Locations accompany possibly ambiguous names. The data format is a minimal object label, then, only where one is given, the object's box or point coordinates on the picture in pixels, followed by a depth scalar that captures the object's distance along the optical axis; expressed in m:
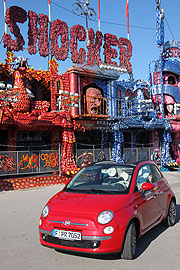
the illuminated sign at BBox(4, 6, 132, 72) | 14.05
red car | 4.42
